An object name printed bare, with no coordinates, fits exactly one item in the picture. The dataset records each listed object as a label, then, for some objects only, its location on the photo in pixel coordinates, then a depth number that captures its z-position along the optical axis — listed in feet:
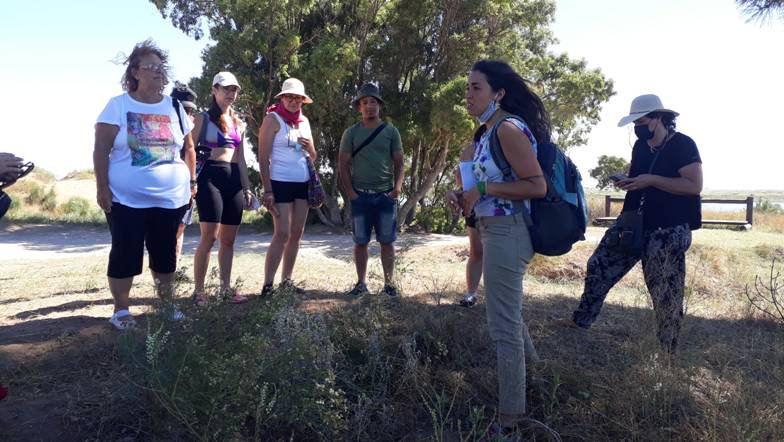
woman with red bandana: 15.61
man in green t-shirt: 16.44
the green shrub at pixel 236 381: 8.77
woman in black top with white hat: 12.01
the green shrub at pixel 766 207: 79.26
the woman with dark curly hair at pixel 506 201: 8.98
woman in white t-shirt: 12.33
